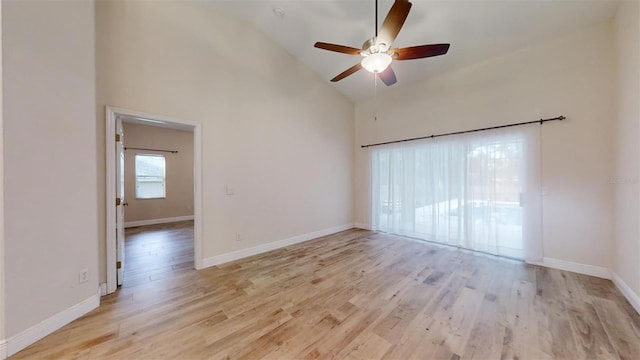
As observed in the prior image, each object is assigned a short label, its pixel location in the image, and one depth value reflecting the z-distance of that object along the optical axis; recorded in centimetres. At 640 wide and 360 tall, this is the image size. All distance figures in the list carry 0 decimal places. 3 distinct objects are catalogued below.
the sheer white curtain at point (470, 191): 331
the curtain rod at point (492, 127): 311
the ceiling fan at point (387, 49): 196
